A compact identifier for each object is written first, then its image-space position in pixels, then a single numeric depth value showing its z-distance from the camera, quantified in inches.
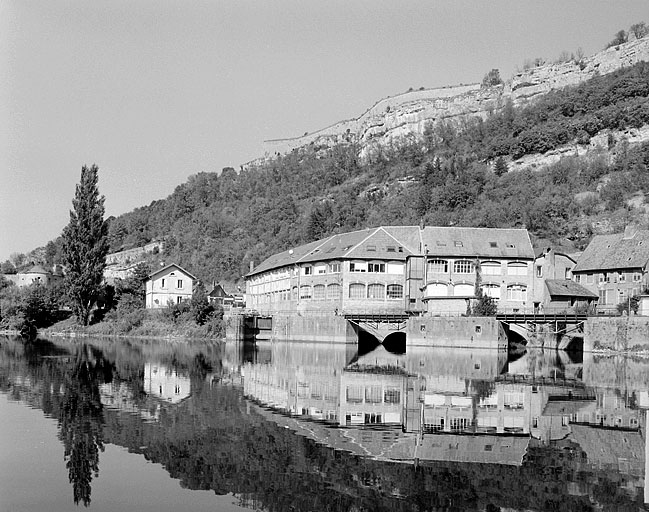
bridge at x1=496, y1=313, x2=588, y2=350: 2236.7
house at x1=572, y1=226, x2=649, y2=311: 2445.9
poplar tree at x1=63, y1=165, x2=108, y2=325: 2974.9
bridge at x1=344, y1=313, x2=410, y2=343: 2394.2
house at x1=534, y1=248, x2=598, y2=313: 2488.2
